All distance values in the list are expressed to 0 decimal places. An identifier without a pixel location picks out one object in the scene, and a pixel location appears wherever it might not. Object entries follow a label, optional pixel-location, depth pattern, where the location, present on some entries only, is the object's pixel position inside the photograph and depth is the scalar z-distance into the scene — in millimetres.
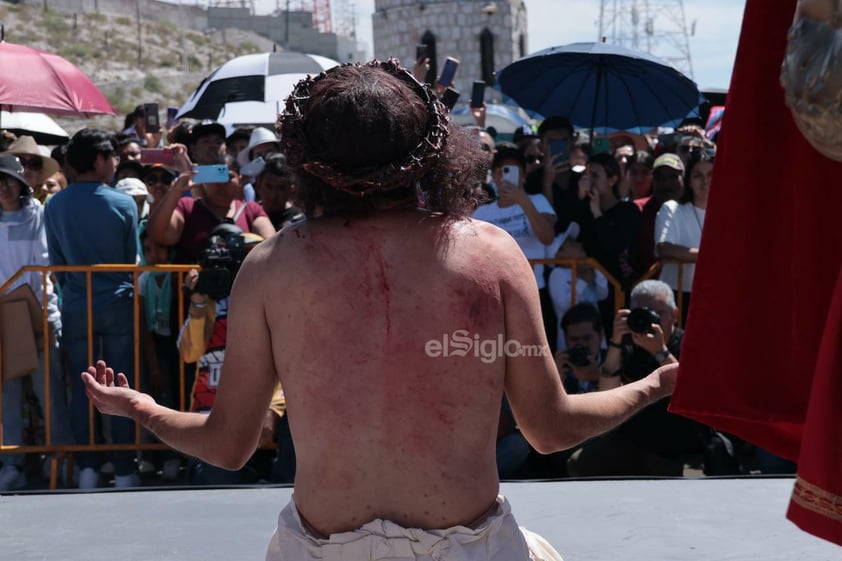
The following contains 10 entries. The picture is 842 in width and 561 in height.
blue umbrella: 8117
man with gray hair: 5648
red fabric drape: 2115
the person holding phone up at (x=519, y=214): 6764
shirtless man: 2217
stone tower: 60344
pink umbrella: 8711
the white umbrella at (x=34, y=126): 9648
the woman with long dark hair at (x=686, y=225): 6465
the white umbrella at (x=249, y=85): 8898
